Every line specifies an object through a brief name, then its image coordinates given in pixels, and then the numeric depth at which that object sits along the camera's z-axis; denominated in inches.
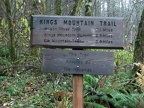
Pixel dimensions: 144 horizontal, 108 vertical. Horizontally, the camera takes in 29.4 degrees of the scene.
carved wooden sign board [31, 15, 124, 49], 174.6
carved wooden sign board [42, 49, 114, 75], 177.6
